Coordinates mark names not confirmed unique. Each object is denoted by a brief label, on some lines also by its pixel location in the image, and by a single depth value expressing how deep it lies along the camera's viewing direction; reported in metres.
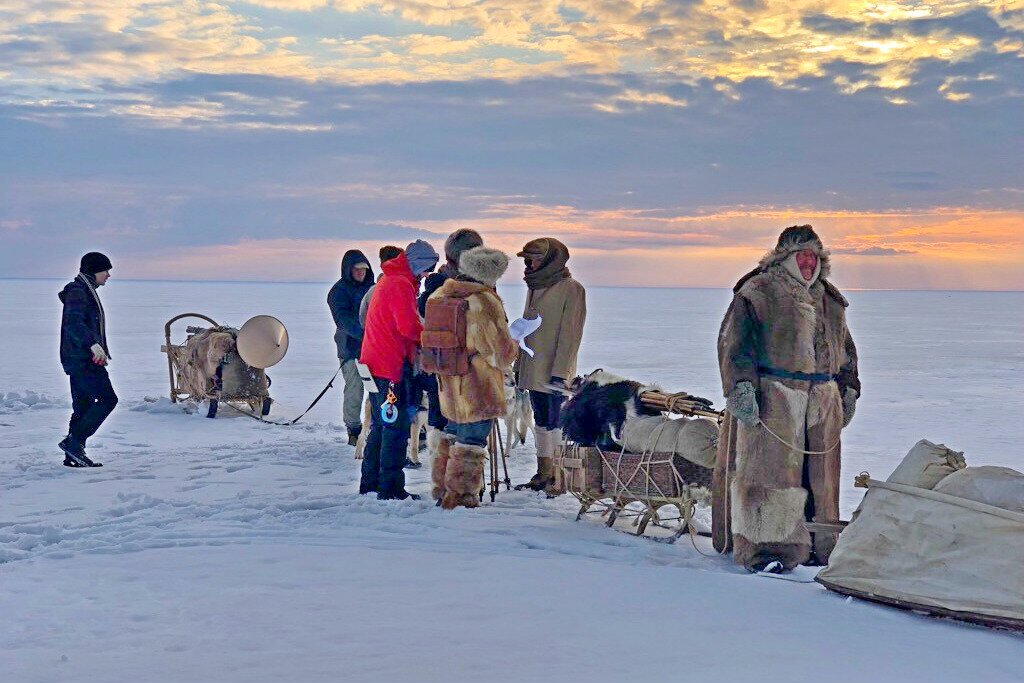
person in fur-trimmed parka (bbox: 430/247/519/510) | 6.89
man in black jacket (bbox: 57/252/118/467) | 9.08
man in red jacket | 7.34
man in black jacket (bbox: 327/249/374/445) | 9.71
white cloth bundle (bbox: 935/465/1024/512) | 4.94
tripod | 7.69
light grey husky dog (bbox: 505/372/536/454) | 9.95
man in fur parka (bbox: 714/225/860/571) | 5.86
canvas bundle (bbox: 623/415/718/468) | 6.44
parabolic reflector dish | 12.61
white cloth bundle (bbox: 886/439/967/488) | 5.28
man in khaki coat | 7.94
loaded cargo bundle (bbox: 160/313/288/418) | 12.65
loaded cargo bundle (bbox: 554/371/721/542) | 6.47
